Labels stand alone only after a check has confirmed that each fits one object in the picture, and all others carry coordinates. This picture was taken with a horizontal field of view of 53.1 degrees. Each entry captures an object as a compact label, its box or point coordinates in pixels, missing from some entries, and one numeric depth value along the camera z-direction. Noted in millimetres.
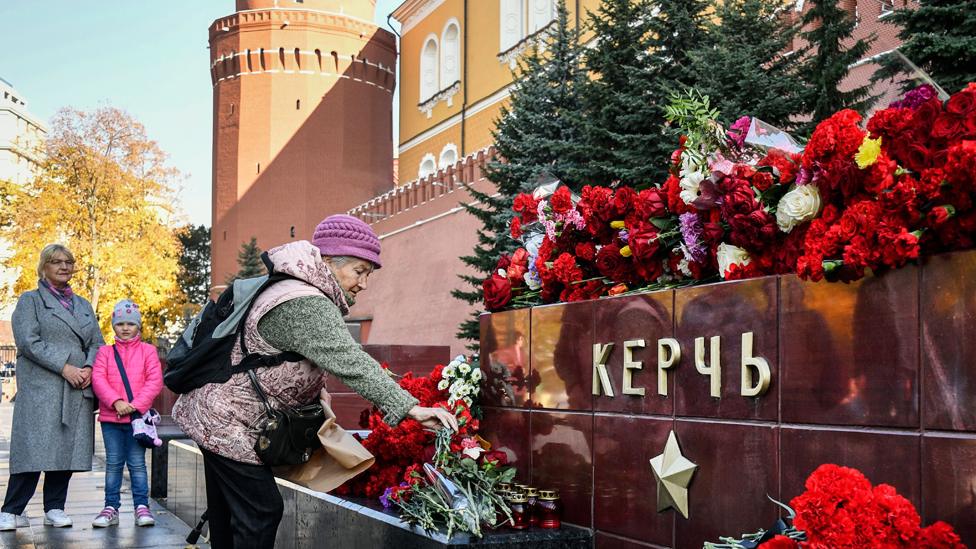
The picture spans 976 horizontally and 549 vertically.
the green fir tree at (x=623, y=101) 9984
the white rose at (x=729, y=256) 2906
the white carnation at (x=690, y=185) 3137
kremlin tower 31188
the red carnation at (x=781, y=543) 2205
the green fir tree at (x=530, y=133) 12812
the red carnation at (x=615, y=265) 3521
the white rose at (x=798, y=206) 2607
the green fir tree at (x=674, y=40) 10562
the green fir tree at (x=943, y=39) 8055
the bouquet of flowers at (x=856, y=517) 2016
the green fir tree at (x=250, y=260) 27672
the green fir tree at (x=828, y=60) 9344
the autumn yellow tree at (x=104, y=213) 25266
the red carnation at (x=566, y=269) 3750
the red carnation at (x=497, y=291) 4113
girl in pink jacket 5863
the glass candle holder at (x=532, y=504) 3541
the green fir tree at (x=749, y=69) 9359
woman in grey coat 5504
